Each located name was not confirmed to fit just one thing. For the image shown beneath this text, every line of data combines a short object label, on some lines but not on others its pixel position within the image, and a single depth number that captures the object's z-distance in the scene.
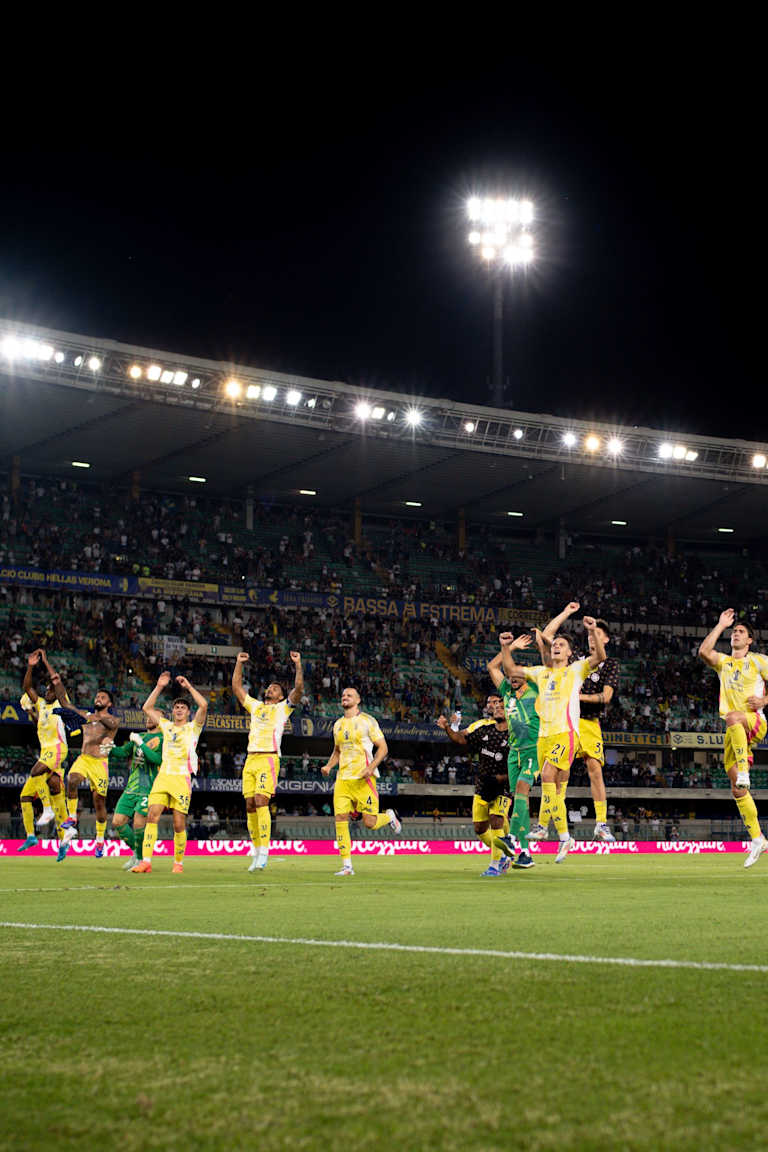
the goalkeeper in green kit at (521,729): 15.85
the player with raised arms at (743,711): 14.81
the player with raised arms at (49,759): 22.41
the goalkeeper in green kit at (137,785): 17.66
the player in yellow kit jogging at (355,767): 17.14
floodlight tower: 50.62
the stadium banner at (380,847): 31.11
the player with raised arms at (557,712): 15.21
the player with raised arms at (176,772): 16.83
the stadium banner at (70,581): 44.88
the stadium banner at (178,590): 48.34
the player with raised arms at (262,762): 17.38
